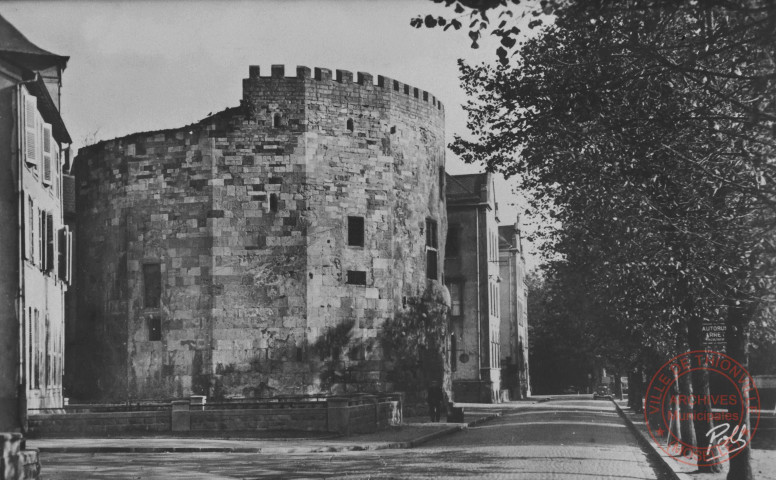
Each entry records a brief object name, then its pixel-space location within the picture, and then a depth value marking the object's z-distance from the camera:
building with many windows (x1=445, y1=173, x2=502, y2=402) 58.16
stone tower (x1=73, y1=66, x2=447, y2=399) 34.47
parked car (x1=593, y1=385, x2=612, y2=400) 74.44
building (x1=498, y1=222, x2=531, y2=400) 74.50
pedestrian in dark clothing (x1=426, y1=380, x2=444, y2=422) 34.34
